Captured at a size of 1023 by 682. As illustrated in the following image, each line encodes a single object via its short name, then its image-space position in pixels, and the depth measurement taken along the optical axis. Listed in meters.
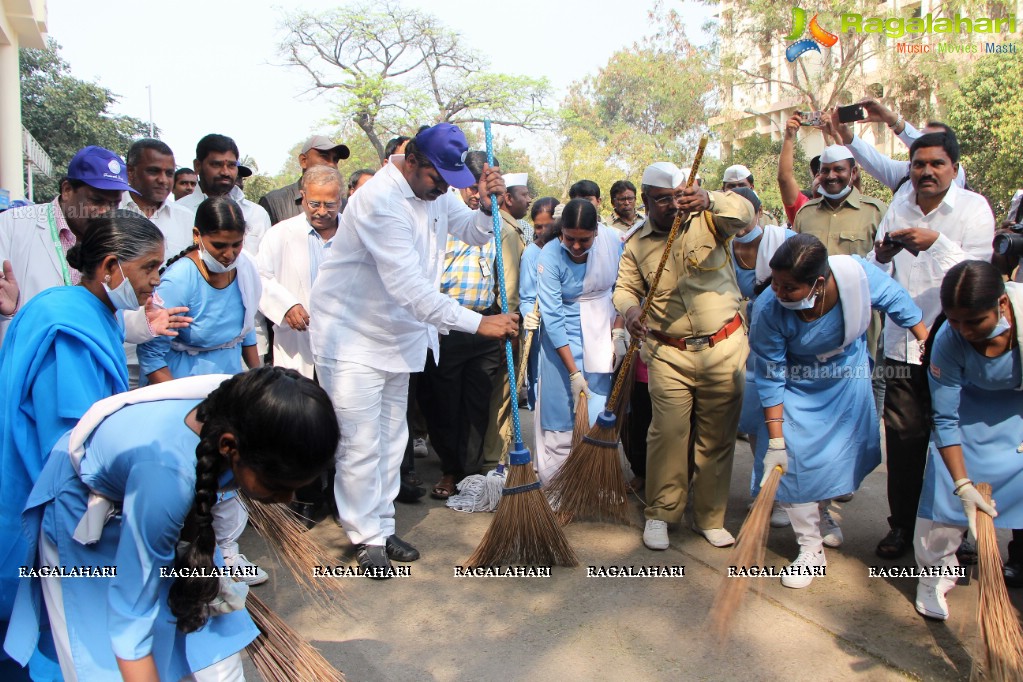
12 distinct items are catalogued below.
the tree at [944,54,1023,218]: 14.91
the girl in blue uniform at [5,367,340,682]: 1.72
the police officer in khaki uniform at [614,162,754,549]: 4.11
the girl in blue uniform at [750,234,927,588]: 3.62
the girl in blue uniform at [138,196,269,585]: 3.48
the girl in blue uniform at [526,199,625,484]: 4.83
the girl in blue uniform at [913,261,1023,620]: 2.91
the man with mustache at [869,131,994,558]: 3.94
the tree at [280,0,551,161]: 29.59
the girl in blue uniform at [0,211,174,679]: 2.10
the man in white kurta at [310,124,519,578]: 3.64
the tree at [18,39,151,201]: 26.25
